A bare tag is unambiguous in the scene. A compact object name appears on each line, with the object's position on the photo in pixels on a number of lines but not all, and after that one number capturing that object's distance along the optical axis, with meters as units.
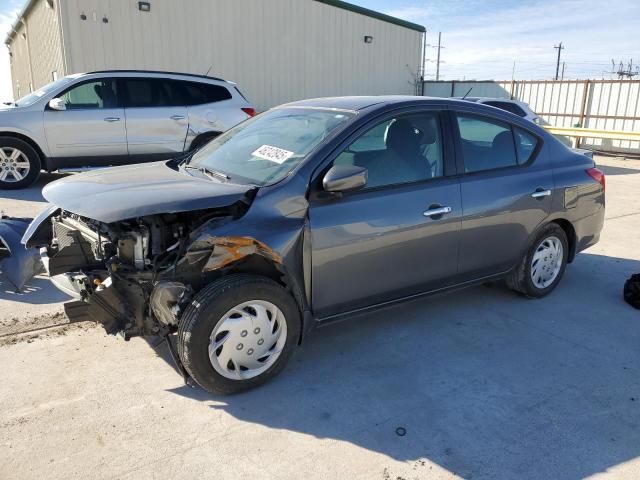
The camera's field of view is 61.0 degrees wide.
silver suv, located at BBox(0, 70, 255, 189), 8.55
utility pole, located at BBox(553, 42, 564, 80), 37.34
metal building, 12.93
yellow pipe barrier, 14.34
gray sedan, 3.11
